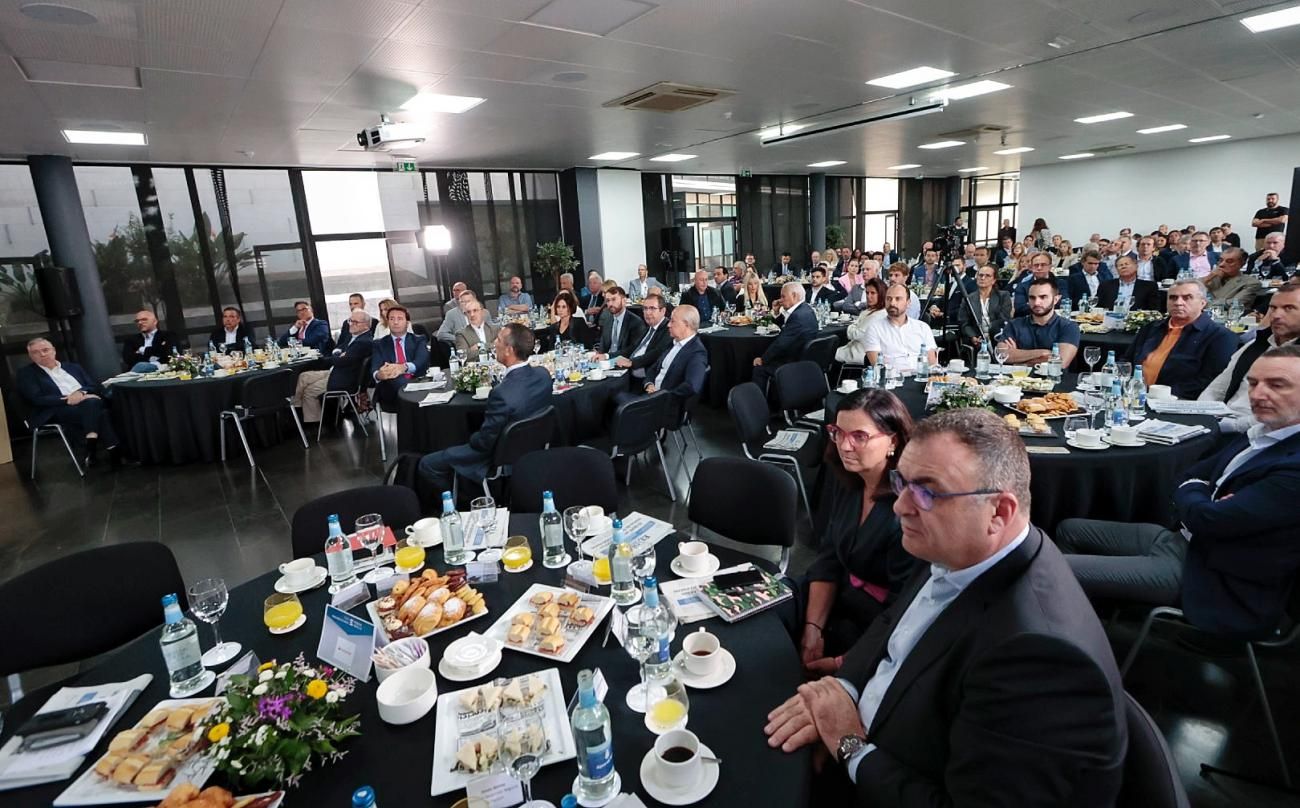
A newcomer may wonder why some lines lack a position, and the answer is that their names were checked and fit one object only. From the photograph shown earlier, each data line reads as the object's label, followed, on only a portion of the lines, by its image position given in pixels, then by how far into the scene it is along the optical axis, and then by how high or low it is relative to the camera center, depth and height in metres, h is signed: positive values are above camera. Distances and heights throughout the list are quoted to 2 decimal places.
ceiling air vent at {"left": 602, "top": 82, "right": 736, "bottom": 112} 6.55 +1.84
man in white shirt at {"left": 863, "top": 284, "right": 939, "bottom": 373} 5.33 -0.75
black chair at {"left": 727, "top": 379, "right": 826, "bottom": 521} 4.14 -1.13
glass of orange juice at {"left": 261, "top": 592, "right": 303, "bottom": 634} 1.89 -0.99
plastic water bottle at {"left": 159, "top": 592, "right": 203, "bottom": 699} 1.64 -0.94
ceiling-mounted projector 6.46 +1.53
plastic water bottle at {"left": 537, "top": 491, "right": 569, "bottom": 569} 2.21 -0.94
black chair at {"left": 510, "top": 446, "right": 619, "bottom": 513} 2.95 -0.98
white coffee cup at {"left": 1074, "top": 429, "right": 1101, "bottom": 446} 3.05 -0.97
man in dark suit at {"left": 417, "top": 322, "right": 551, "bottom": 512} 4.27 -0.92
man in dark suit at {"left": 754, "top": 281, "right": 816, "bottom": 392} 6.55 -0.82
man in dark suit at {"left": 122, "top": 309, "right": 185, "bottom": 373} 8.12 -0.60
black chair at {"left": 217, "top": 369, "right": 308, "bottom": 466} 6.22 -1.08
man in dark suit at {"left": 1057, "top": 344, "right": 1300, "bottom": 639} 2.13 -1.10
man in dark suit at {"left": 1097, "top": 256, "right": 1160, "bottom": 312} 7.52 -0.69
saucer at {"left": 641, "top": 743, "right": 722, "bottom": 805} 1.22 -1.04
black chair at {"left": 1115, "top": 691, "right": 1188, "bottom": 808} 1.10 -0.96
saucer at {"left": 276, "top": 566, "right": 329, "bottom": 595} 2.10 -1.00
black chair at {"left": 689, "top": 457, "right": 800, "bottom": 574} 2.60 -1.05
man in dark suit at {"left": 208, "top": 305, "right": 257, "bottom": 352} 8.69 -0.56
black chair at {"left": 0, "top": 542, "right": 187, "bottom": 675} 2.06 -1.03
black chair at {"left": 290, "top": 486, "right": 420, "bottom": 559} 2.55 -0.95
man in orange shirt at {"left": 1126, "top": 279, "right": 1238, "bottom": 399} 4.16 -0.78
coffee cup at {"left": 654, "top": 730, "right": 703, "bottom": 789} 1.23 -1.00
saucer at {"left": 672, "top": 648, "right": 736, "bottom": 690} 1.54 -1.03
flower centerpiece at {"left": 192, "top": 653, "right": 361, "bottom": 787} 1.26 -0.91
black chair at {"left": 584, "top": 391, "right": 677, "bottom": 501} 4.42 -1.14
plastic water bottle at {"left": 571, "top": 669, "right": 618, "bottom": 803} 1.22 -0.95
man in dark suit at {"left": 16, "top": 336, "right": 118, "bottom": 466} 6.57 -1.03
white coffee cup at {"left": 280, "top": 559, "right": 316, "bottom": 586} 2.14 -0.97
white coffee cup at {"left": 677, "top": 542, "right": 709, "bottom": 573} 2.08 -0.98
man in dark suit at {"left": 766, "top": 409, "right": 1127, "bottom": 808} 1.10 -0.83
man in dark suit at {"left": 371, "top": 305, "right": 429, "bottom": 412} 6.63 -0.78
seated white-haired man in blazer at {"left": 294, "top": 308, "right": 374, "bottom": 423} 7.15 -0.98
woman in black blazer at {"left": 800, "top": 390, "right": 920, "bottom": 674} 2.14 -1.01
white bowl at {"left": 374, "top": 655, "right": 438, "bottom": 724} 1.47 -1.00
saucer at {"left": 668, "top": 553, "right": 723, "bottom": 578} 2.05 -1.01
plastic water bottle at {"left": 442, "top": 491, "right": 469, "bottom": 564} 2.28 -0.95
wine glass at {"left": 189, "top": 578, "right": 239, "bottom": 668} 1.79 -0.90
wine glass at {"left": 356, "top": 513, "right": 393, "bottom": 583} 2.30 -0.91
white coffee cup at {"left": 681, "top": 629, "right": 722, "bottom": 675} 1.56 -0.99
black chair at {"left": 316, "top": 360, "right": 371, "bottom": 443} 7.17 -1.36
